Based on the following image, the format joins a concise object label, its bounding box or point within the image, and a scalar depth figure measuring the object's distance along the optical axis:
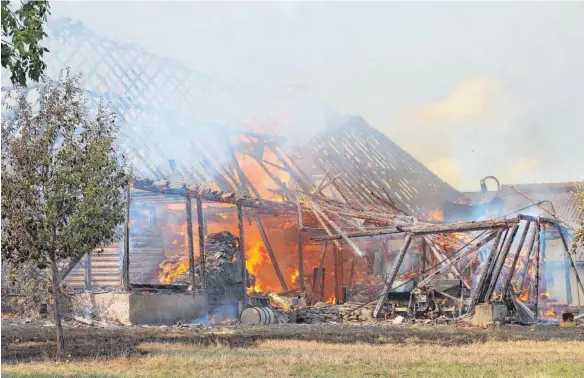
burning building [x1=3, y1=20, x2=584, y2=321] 33.34
